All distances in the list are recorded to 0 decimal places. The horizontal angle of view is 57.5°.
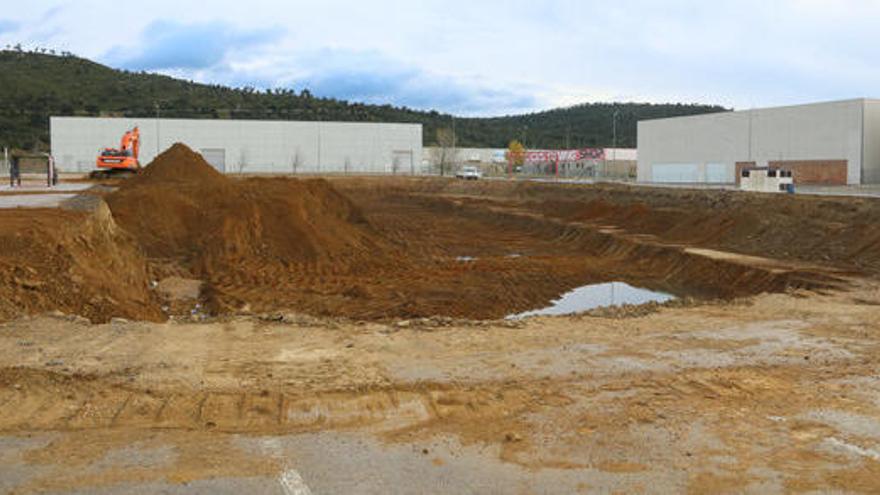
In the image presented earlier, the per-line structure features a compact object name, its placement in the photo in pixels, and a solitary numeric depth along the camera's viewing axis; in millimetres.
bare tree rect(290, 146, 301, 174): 89438
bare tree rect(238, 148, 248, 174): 87750
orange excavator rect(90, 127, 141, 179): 44406
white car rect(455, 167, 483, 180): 77250
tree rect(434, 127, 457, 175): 99306
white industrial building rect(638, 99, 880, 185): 57344
